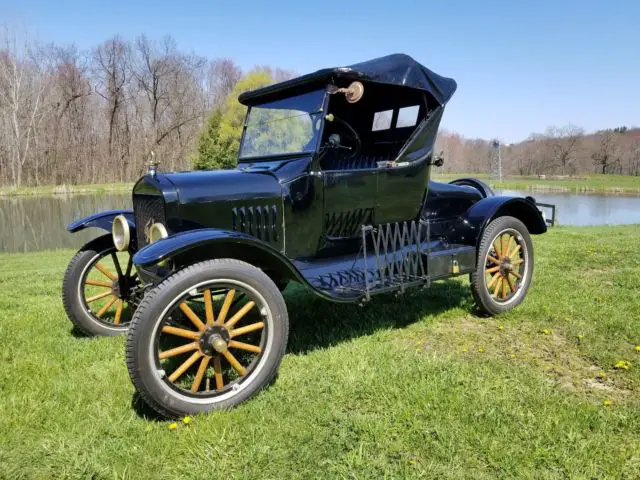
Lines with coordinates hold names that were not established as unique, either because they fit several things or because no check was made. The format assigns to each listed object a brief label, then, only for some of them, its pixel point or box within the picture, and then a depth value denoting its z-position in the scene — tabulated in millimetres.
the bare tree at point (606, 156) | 65562
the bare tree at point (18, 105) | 36219
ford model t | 2867
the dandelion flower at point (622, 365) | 3352
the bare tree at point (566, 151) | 66875
